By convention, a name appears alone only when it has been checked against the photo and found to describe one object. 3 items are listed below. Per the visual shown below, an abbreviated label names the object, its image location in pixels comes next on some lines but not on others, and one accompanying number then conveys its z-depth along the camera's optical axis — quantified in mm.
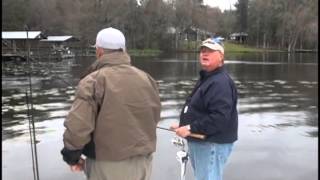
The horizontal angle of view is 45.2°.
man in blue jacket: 3069
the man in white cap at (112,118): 2452
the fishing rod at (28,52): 2650
